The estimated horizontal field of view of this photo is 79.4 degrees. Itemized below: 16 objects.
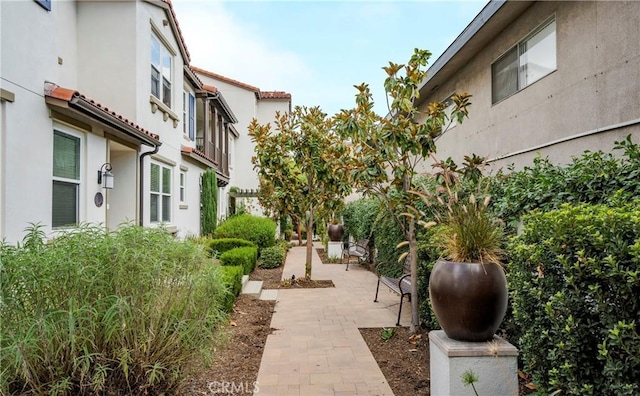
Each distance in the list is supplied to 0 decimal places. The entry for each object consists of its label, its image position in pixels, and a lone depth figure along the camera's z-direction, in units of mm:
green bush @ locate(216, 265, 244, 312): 5914
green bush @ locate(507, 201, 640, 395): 2039
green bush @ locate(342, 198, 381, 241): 11312
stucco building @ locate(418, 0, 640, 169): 5059
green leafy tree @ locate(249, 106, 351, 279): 9086
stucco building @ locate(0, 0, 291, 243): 5230
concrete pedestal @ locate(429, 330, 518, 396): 3109
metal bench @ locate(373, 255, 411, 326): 5946
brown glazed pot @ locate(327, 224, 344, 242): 15596
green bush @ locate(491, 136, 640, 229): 3297
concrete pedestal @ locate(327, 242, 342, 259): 14883
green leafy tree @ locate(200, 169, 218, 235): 14750
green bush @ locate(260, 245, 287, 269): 12164
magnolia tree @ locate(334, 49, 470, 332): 5164
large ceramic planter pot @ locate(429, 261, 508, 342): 3152
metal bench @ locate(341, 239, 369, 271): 10922
